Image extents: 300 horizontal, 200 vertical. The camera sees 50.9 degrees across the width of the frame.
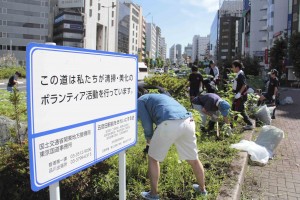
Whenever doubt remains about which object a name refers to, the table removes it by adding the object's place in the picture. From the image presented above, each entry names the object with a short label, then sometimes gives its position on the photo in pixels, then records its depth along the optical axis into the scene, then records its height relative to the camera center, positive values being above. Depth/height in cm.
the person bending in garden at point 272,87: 1119 -37
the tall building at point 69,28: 7806 +1161
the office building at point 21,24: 7106 +1133
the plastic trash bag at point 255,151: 543 -131
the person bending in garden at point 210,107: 592 -62
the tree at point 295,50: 3253 +280
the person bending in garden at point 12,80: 1127 -25
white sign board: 185 -24
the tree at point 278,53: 3922 +296
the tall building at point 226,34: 11344 +1532
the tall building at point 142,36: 12812 +1634
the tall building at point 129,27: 9994 +1654
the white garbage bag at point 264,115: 845 -103
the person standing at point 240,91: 752 -36
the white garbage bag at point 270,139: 594 -118
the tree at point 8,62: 4451 +167
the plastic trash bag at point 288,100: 1556 -115
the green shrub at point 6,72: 3628 +13
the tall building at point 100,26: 7962 +1303
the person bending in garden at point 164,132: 325 -59
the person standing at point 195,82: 962 -20
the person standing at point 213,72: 1179 +15
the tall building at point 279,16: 5319 +1038
